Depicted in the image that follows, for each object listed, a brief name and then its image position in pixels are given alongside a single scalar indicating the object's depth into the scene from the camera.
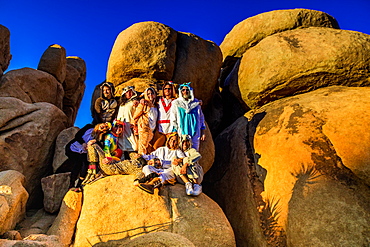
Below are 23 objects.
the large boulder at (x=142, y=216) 5.40
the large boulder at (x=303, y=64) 8.54
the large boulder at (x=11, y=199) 5.36
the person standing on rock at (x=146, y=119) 7.51
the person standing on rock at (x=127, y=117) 7.68
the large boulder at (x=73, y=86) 16.62
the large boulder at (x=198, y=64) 10.32
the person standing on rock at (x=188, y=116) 7.68
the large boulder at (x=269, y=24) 10.55
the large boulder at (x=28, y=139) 7.21
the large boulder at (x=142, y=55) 9.59
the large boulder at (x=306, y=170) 5.86
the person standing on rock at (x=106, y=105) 8.09
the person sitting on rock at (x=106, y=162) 6.46
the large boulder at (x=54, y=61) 12.97
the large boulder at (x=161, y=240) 3.51
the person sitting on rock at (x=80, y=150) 7.25
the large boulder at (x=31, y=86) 10.46
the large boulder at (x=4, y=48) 11.37
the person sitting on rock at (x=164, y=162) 6.08
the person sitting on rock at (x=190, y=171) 6.24
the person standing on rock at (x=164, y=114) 7.83
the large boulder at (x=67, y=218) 5.63
